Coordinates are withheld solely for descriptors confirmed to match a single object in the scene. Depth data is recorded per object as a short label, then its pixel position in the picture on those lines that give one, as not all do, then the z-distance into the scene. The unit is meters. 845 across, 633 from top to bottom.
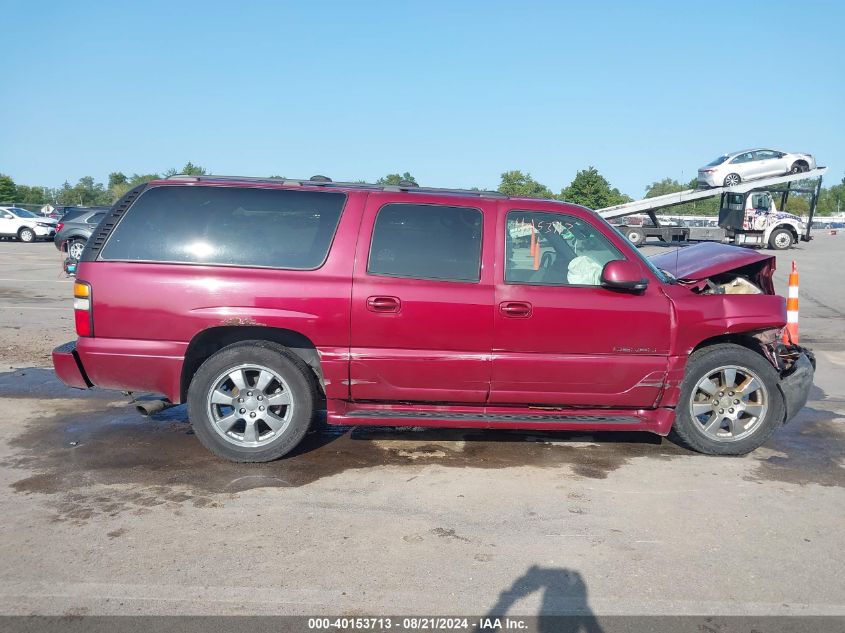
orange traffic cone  7.93
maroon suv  4.69
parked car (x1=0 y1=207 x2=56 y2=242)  31.45
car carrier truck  27.00
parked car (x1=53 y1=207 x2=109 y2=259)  21.52
